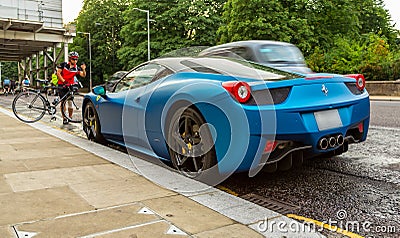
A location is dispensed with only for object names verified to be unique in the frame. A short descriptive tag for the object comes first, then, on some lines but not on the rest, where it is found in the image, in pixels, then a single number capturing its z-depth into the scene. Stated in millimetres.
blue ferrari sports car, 3885
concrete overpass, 38438
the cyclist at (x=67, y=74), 10203
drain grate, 3590
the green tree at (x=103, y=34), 58688
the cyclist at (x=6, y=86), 38225
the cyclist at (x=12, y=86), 40328
